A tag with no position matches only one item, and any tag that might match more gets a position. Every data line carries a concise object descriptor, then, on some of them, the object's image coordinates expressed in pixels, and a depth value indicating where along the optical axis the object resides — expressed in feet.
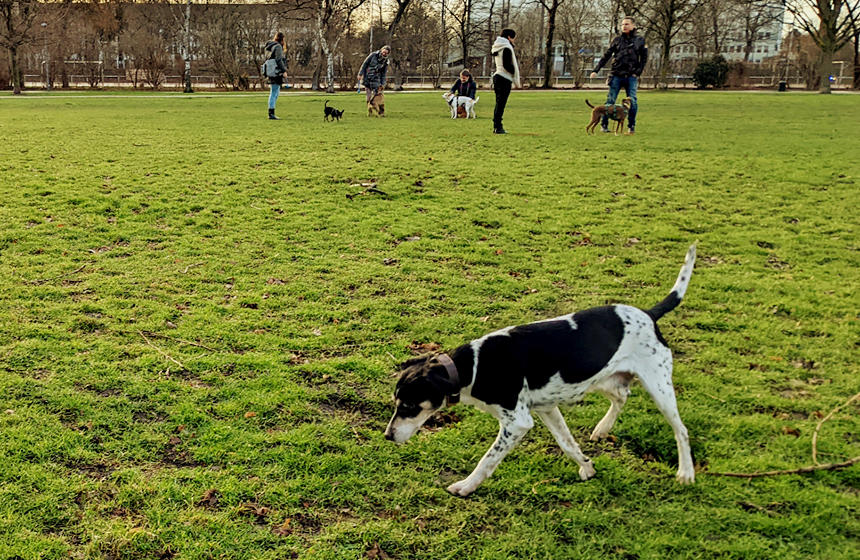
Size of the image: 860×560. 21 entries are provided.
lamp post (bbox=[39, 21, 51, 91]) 127.83
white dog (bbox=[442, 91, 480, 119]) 74.18
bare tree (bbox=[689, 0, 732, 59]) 214.28
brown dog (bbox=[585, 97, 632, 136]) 53.78
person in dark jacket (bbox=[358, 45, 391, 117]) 69.46
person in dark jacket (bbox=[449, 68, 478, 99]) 77.29
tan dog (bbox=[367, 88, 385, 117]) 75.72
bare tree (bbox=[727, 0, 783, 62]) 157.08
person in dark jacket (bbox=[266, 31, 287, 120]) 62.89
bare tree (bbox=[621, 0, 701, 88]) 154.92
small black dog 67.62
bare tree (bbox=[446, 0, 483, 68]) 189.83
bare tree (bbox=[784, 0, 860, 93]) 143.02
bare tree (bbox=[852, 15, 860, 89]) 154.81
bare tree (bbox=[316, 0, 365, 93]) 133.08
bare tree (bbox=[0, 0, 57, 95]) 117.29
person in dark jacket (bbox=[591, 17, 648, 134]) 49.65
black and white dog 10.69
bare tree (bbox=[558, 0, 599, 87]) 226.38
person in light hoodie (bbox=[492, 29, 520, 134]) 49.70
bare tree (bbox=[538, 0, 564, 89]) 164.45
